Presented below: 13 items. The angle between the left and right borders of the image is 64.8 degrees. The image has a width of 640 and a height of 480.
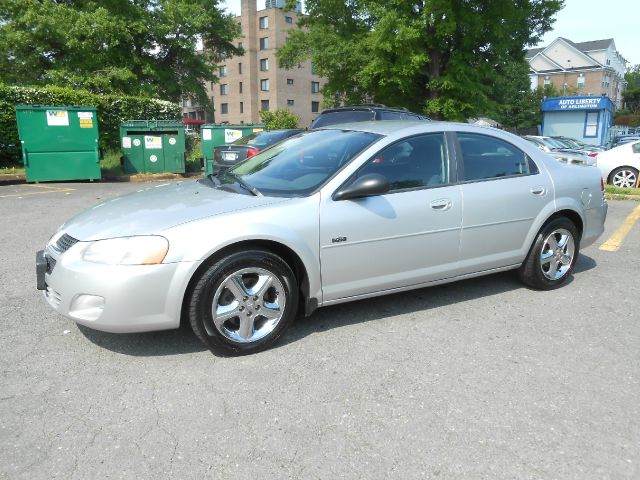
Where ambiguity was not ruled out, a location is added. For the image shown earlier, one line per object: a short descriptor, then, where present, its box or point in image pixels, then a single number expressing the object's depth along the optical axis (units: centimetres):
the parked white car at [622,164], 1277
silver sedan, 302
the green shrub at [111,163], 1374
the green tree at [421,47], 1975
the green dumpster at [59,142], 1158
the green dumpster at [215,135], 1434
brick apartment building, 6144
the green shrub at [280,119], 2966
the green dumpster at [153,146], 1351
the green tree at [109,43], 2144
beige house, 7550
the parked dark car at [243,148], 1006
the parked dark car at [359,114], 930
